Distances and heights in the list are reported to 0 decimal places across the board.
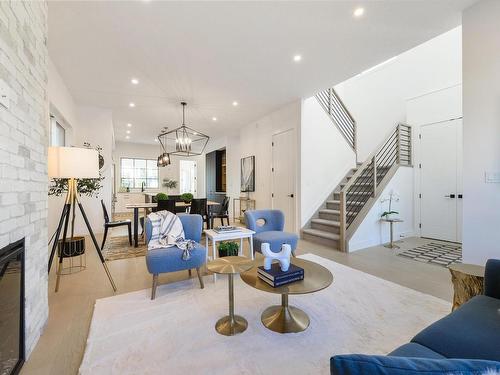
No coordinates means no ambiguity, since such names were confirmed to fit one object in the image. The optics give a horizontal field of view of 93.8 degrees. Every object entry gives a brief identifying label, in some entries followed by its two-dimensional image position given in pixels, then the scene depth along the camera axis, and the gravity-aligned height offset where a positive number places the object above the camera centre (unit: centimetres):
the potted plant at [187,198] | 555 -25
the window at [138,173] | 1024 +66
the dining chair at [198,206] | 527 -42
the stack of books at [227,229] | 323 -59
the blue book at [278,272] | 179 -68
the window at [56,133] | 436 +111
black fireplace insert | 138 -76
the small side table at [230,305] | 192 -100
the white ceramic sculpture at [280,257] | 190 -57
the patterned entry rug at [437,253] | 369 -116
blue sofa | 56 -75
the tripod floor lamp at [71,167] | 243 +22
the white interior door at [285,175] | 544 +28
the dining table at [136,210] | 455 -44
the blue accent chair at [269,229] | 330 -68
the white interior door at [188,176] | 1150 +58
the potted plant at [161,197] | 479 -20
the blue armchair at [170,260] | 246 -79
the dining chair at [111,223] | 432 -67
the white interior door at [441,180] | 489 +13
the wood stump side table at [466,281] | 179 -75
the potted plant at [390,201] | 462 -29
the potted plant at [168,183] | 1076 +21
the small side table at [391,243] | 434 -109
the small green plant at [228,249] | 308 -83
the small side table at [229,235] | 302 -64
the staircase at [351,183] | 440 +6
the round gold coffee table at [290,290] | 175 -76
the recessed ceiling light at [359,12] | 254 +194
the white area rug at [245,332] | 158 -118
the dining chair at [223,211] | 614 -63
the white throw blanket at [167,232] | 274 -55
